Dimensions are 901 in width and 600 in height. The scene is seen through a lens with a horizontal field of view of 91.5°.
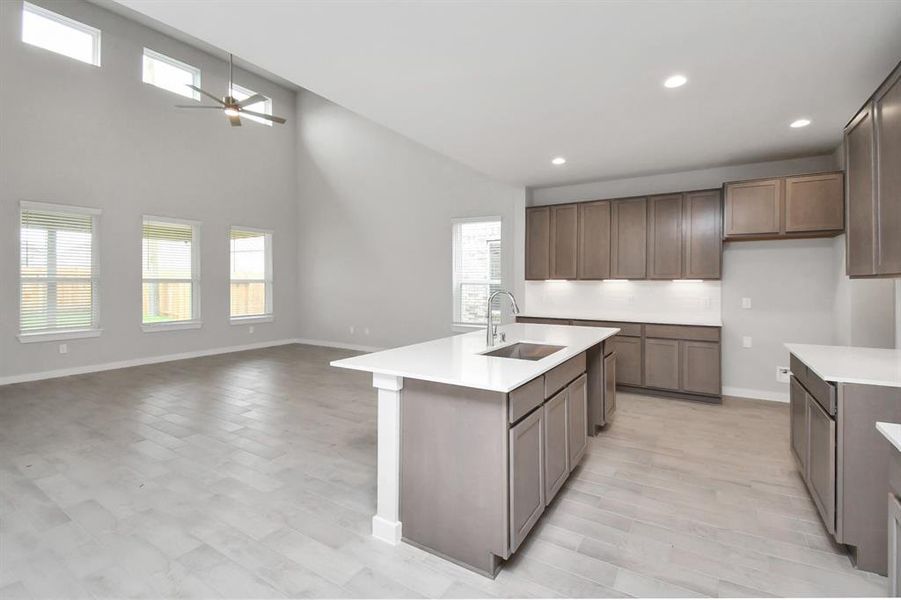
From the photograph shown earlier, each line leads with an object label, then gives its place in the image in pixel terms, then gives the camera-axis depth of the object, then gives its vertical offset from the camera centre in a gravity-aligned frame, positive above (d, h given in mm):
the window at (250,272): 8156 +534
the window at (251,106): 8055 +3792
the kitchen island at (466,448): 1979 -727
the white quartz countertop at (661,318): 5176 -223
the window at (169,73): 6863 +3697
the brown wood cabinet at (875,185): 2307 +674
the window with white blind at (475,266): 6855 +553
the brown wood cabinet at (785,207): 4176 +925
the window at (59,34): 5637 +3590
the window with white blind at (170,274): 6875 +427
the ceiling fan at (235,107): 5272 +2360
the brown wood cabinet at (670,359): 4789 -662
